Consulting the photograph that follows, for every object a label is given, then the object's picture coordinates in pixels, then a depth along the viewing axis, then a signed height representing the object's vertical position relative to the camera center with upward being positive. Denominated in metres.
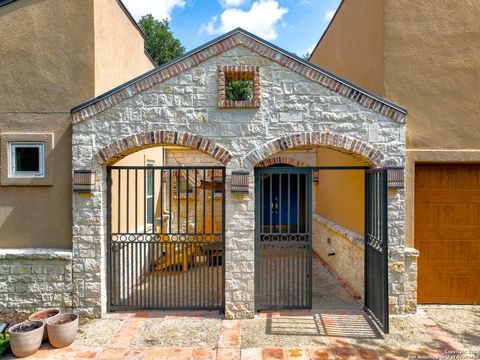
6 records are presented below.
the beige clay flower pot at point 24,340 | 4.50 -2.21
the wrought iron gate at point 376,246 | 5.00 -1.09
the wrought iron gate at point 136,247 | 5.87 -1.20
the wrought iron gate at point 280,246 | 5.70 -1.14
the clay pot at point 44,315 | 4.95 -2.12
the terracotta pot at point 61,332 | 4.73 -2.21
